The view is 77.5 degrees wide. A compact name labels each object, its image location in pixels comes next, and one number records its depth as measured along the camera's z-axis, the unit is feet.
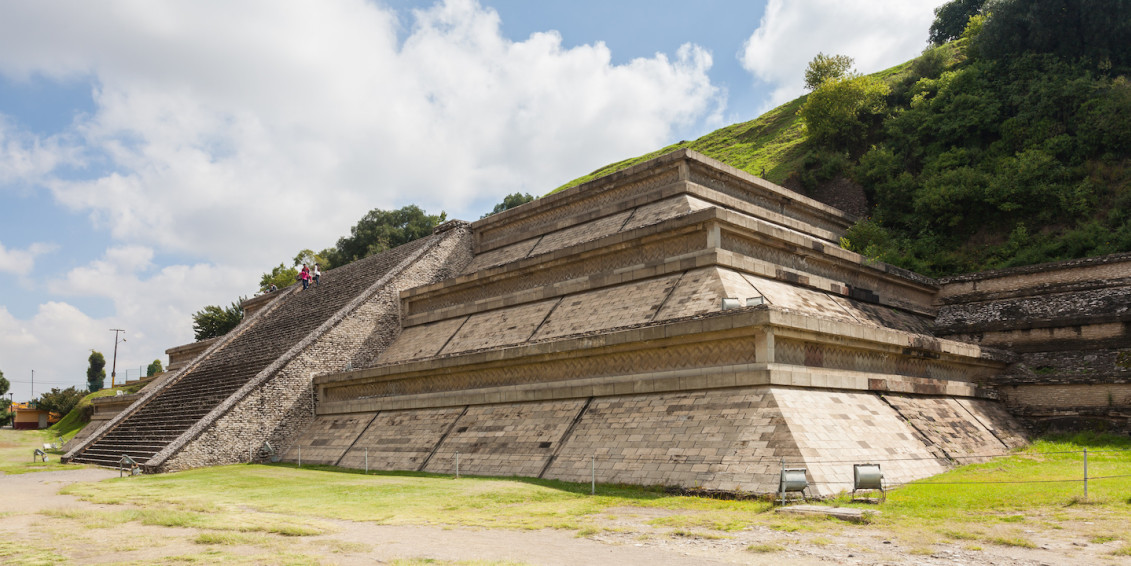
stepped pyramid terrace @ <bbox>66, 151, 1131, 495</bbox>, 38.45
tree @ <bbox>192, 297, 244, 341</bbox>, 144.36
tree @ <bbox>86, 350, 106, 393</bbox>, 241.14
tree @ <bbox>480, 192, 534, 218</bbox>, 173.37
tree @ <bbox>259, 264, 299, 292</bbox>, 164.04
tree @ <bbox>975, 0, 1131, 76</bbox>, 77.87
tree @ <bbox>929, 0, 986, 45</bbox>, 141.49
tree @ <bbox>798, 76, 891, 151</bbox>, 94.58
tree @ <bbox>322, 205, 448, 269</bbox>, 167.94
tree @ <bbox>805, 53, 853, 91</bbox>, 118.11
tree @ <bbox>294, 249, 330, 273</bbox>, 175.55
